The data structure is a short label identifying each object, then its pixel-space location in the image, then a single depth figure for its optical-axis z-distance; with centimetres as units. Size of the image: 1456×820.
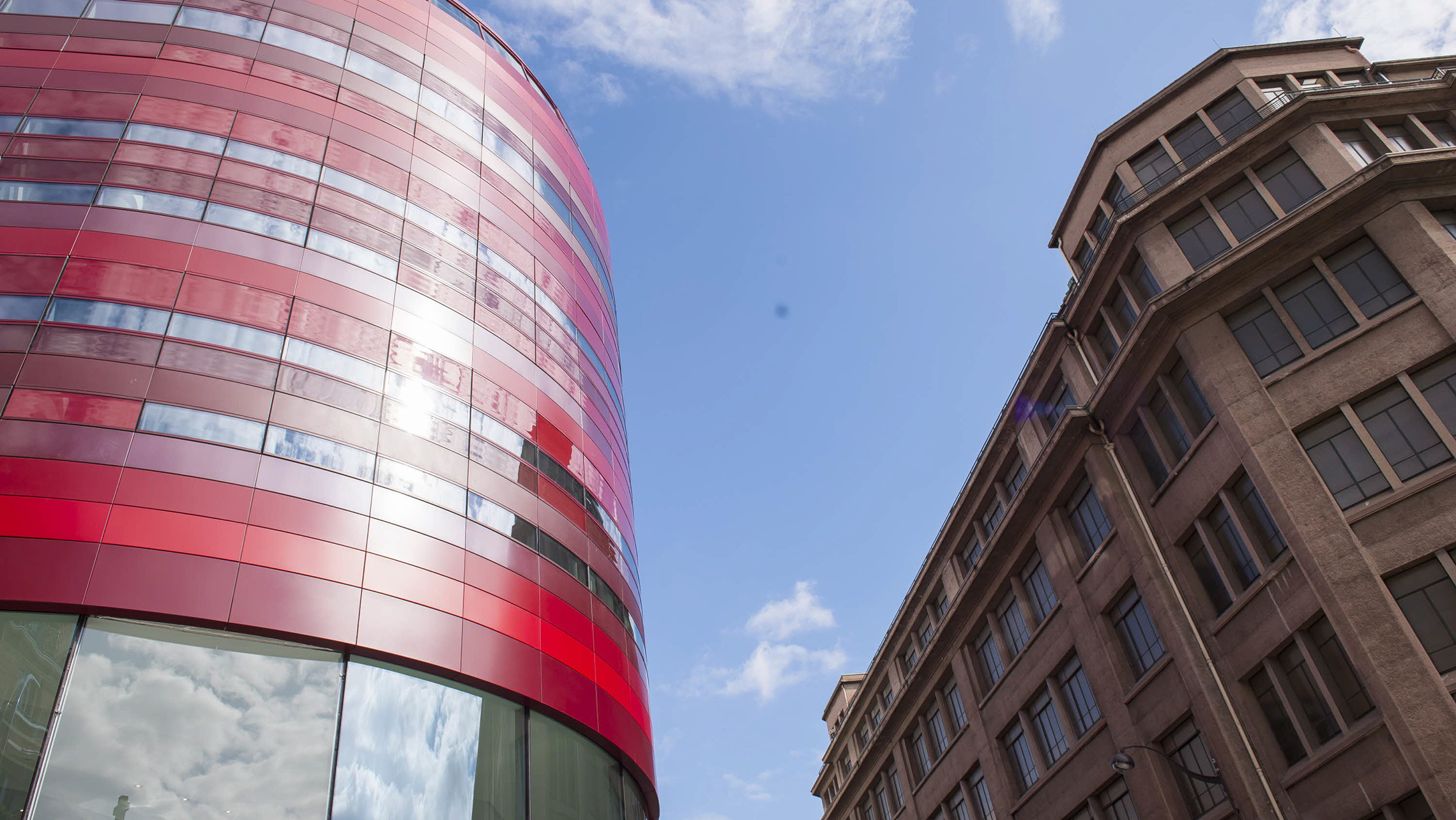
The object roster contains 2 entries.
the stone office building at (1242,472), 2112
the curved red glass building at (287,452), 1784
